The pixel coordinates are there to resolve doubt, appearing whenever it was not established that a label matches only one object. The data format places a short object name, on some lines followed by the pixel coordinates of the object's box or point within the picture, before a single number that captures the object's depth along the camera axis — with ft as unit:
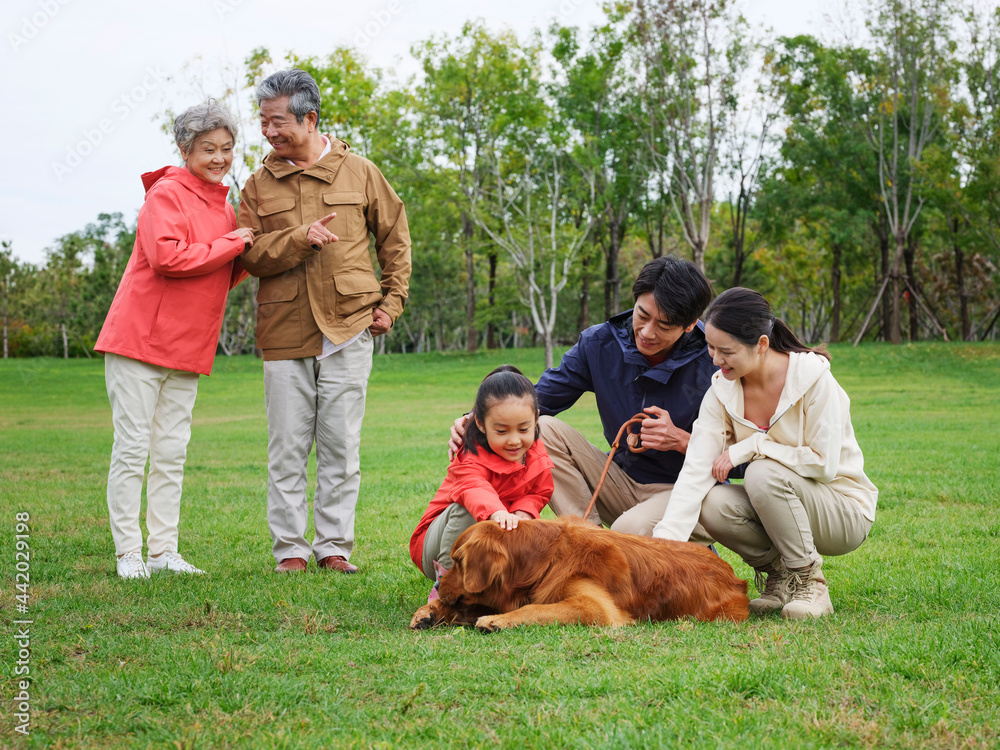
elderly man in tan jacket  18.25
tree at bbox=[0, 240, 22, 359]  142.41
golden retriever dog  12.62
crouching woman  13.91
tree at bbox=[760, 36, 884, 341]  115.75
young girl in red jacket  13.92
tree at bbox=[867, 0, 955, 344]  101.35
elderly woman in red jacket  16.88
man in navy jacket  15.31
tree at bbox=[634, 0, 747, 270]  102.17
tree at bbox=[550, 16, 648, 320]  113.29
